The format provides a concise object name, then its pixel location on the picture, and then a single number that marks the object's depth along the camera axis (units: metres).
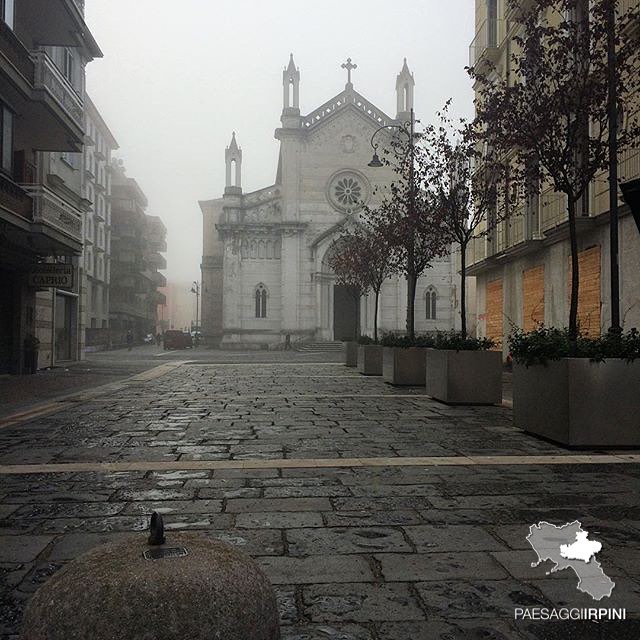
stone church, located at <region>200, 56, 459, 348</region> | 48.97
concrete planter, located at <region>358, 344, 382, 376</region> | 20.36
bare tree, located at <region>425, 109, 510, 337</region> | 13.66
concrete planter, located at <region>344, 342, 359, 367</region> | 25.55
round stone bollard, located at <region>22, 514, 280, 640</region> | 1.69
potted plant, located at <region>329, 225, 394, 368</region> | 22.05
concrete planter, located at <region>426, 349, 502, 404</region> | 11.58
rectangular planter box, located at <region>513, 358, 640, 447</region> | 7.23
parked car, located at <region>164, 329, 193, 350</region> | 51.94
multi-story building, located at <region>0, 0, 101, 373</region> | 15.47
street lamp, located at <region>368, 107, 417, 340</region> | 16.89
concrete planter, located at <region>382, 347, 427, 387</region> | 15.97
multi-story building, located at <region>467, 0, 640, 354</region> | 15.67
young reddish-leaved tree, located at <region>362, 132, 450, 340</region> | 15.37
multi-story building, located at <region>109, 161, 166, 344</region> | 67.19
